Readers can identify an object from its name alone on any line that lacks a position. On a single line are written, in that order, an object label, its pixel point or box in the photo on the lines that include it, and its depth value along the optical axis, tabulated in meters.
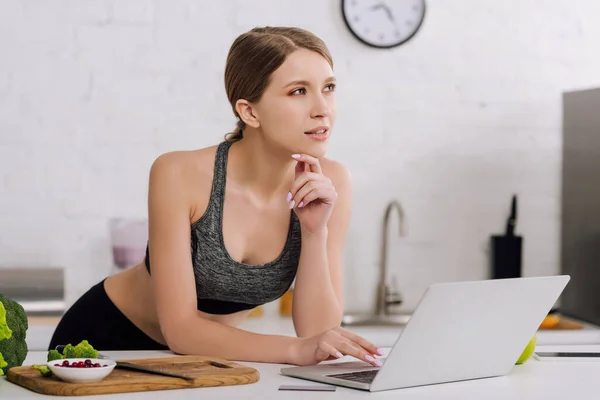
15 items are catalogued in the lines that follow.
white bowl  2.24
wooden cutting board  2.22
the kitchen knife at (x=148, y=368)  2.31
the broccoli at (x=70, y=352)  2.35
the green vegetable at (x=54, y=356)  2.35
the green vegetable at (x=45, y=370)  2.31
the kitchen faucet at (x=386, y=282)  4.76
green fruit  2.58
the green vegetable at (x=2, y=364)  2.27
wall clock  4.73
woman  2.74
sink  4.61
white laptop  2.26
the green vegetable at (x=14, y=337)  2.39
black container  4.82
